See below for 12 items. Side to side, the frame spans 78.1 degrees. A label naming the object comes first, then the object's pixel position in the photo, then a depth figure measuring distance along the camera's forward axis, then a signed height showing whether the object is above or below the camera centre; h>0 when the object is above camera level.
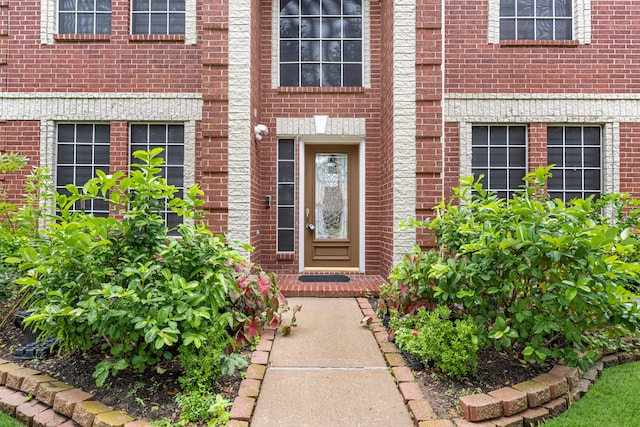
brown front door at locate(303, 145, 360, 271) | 6.54 +0.15
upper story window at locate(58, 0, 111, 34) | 6.18 +3.12
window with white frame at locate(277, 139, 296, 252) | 6.45 +0.37
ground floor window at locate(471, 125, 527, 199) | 6.10 +0.95
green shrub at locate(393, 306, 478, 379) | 2.74 -0.92
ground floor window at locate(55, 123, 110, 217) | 6.16 +0.99
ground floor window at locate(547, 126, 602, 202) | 6.09 +0.86
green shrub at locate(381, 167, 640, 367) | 2.48 -0.42
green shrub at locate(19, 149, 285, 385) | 2.47 -0.42
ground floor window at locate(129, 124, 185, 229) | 6.16 +1.19
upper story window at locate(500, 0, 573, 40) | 6.09 +3.06
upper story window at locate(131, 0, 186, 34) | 6.18 +3.13
